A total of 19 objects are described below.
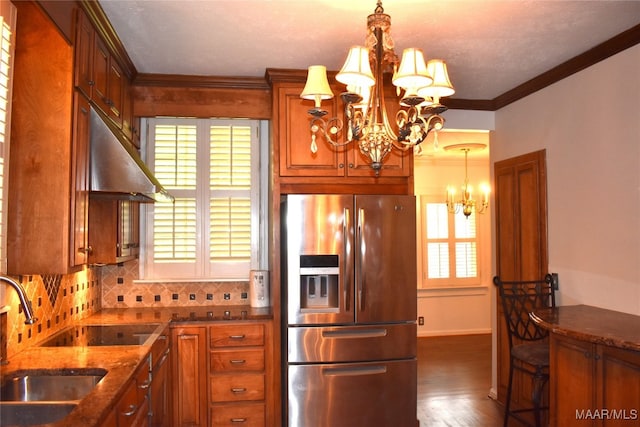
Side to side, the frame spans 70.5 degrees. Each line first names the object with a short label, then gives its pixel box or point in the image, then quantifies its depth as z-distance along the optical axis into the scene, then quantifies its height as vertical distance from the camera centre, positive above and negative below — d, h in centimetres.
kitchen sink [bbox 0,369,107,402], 184 -60
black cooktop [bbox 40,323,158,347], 238 -55
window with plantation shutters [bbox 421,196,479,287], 641 -17
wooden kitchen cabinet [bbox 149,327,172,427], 240 -84
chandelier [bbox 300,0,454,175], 185 +59
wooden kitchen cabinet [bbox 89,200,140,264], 269 +5
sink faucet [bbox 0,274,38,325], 151 -22
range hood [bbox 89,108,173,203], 230 +37
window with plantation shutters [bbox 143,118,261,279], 345 +29
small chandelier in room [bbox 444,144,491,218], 529 +52
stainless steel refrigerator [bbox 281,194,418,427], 299 -51
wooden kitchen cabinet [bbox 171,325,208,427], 298 -92
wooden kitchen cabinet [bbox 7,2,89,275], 200 +37
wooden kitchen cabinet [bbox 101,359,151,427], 170 -69
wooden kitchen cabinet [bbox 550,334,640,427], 203 -73
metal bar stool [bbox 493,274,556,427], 295 -72
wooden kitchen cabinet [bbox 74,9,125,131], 211 +88
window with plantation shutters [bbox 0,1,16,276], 180 +55
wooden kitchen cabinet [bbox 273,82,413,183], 315 +65
